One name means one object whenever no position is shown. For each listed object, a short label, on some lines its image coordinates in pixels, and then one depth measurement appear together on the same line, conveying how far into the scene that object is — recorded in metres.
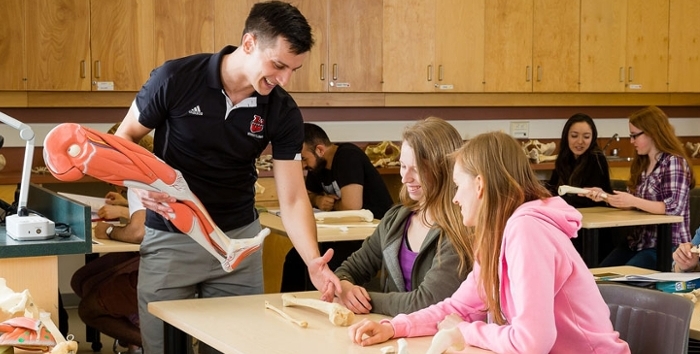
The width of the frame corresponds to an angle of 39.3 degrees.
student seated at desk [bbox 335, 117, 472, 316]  2.73
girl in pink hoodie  2.10
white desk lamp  2.54
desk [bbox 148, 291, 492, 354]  2.27
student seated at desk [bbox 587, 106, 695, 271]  5.32
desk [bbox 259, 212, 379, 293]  5.67
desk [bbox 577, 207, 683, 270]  5.12
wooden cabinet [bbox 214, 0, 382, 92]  6.53
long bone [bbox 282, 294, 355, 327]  2.50
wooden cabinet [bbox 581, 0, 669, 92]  7.42
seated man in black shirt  5.19
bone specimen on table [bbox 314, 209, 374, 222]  4.99
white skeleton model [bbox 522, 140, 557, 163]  7.18
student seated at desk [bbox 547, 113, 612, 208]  5.81
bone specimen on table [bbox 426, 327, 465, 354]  2.07
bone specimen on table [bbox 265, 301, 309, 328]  2.47
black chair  2.37
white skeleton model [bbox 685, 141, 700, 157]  7.75
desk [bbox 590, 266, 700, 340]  2.76
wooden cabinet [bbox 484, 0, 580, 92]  7.13
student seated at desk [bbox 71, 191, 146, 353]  4.36
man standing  2.73
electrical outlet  7.59
